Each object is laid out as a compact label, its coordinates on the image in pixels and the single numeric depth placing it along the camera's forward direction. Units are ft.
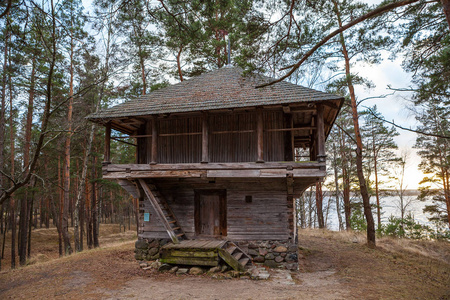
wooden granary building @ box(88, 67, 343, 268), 30.50
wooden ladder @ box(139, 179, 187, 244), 33.44
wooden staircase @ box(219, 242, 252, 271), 29.68
